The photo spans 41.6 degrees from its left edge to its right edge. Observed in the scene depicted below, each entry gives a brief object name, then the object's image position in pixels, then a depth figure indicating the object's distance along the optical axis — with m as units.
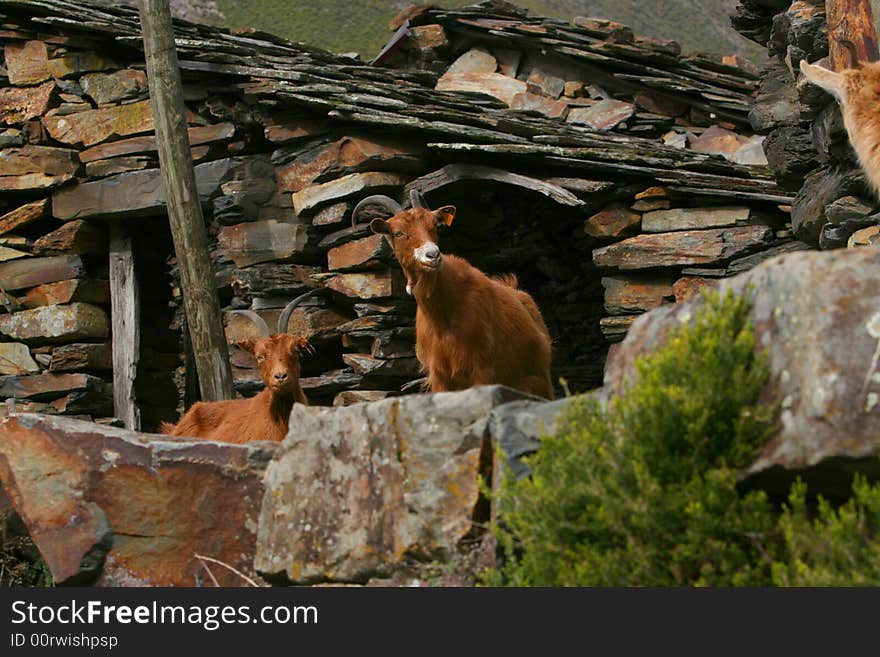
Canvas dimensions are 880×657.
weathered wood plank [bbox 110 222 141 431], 13.09
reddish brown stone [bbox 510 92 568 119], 15.37
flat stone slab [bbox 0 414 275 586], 6.03
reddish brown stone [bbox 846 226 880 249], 8.19
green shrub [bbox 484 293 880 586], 4.34
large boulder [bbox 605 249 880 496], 4.35
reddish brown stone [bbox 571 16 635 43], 16.08
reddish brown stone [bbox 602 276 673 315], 11.89
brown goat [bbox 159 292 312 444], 9.34
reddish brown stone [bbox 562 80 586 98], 15.69
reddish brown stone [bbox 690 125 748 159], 14.48
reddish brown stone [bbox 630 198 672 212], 12.02
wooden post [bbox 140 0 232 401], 10.83
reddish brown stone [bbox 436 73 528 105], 15.72
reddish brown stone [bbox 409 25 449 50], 16.08
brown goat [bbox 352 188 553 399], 8.52
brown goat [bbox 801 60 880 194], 7.10
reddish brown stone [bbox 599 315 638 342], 11.90
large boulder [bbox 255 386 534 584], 5.28
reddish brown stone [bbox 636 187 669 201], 11.97
